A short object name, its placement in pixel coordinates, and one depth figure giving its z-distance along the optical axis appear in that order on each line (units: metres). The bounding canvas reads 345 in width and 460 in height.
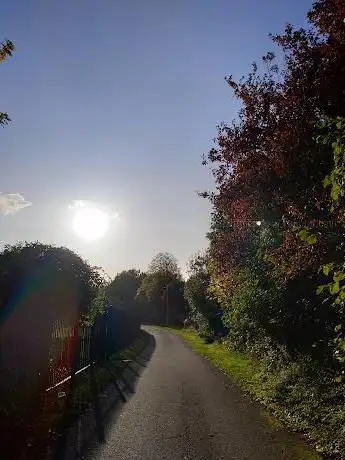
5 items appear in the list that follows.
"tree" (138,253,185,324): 97.50
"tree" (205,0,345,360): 8.67
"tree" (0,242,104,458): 7.95
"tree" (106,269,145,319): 118.39
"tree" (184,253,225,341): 40.53
